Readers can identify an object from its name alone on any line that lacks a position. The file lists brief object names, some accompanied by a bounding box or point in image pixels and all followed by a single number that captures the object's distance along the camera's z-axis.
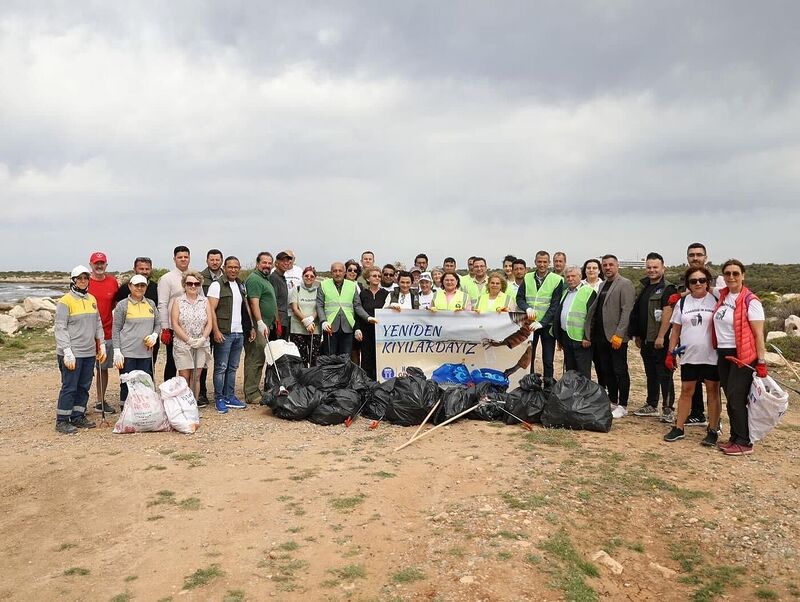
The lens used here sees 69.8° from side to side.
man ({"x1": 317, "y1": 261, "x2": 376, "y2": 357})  8.16
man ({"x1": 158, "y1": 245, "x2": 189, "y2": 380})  7.13
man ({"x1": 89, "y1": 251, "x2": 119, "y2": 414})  6.97
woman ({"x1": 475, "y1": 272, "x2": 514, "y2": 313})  8.17
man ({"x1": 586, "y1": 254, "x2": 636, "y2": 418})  7.18
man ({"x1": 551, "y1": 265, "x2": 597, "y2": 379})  7.55
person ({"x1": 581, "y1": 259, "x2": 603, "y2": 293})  8.27
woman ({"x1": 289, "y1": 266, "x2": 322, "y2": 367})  8.39
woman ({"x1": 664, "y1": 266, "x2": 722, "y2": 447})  5.94
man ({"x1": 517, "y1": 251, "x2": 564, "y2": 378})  8.02
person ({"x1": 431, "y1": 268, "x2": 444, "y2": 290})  9.55
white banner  8.26
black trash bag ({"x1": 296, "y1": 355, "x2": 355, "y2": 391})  7.21
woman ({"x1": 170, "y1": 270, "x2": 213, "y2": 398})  7.04
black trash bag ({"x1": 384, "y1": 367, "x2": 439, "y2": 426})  6.73
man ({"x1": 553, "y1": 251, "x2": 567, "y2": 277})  8.80
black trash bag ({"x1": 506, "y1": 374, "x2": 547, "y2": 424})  6.62
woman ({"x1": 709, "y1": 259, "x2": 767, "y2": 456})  5.54
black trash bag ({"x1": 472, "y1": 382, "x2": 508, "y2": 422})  6.87
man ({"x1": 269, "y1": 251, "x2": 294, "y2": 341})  8.46
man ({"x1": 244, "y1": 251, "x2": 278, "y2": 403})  7.82
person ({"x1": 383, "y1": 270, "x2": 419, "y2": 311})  8.52
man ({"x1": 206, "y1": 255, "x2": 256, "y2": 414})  7.41
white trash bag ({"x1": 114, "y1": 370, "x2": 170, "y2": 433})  6.38
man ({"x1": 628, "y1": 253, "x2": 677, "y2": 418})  7.02
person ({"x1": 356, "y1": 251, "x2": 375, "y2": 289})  9.79
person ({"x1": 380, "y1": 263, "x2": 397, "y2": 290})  9.02
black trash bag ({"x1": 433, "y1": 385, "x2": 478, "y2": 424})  6.80
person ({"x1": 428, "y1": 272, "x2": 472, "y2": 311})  8.38
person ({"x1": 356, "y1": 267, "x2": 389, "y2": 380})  8.59
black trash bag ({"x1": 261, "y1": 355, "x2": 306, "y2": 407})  7.27
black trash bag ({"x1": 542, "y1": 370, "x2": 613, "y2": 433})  6.44
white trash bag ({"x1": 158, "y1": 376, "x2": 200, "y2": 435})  6.41
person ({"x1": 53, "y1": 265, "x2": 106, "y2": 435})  6.32
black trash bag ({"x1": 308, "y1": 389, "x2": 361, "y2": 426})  6.86
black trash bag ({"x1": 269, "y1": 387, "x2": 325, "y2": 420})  6.95
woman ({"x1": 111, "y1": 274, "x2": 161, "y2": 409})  6.68
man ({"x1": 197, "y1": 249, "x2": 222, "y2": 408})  7.64
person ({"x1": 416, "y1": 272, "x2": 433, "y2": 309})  8.63
